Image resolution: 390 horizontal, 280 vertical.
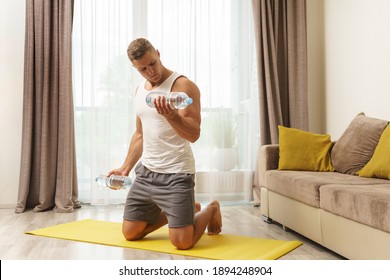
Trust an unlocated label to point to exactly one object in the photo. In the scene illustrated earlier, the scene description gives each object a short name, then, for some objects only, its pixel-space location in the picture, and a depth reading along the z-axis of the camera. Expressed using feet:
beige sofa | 6.72
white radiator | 14.24
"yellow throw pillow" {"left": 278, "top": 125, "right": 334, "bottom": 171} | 11.09
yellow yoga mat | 7.90
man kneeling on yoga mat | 8.04
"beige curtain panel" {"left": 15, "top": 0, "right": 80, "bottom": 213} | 13.01
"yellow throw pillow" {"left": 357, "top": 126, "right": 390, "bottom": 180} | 9.09
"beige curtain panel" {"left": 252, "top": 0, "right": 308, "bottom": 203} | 14.23
